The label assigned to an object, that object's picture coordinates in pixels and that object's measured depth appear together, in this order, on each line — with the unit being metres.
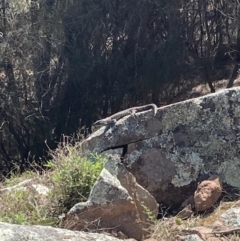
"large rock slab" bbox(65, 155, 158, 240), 4.54
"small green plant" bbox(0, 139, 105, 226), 4.89
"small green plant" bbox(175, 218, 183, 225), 4.72
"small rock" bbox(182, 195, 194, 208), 5.14
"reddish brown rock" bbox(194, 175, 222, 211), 4.91
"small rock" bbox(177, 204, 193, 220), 4.89
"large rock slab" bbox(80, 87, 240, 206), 5.44
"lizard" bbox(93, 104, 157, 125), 6.39
